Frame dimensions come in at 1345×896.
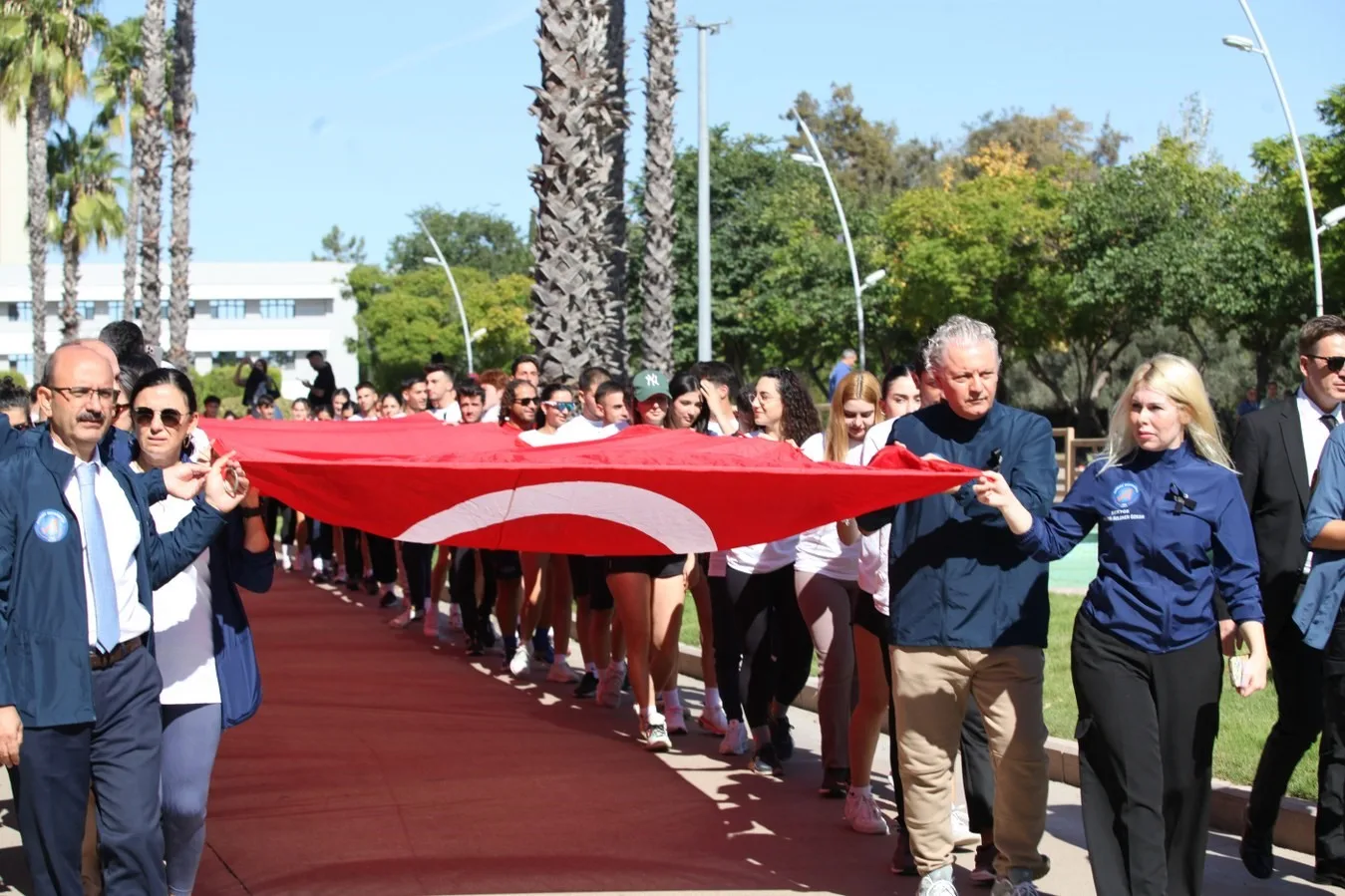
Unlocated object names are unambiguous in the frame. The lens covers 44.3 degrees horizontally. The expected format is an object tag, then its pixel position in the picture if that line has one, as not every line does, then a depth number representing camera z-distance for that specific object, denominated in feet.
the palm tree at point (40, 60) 134.10
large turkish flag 21.08
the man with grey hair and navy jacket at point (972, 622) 18.89
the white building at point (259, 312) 351.05
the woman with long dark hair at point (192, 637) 17.57
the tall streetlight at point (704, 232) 84.28
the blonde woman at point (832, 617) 26.09
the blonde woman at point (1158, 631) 17.76
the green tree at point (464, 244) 382.42
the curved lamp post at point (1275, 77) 96.32
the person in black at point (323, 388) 72.02
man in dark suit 21.57
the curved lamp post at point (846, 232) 134.00
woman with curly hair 28.35
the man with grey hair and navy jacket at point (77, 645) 15.34
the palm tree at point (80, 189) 157.99
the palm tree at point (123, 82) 146.72
